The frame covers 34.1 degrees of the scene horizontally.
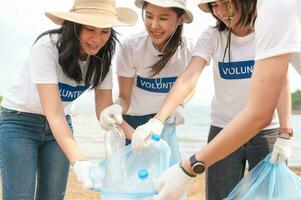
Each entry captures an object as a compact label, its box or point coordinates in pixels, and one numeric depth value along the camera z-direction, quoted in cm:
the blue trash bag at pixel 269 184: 196
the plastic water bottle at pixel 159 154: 227
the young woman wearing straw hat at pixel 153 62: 250
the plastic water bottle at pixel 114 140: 226
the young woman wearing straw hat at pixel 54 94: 219
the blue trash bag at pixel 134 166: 211
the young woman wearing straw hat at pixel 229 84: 234
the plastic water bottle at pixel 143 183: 211
